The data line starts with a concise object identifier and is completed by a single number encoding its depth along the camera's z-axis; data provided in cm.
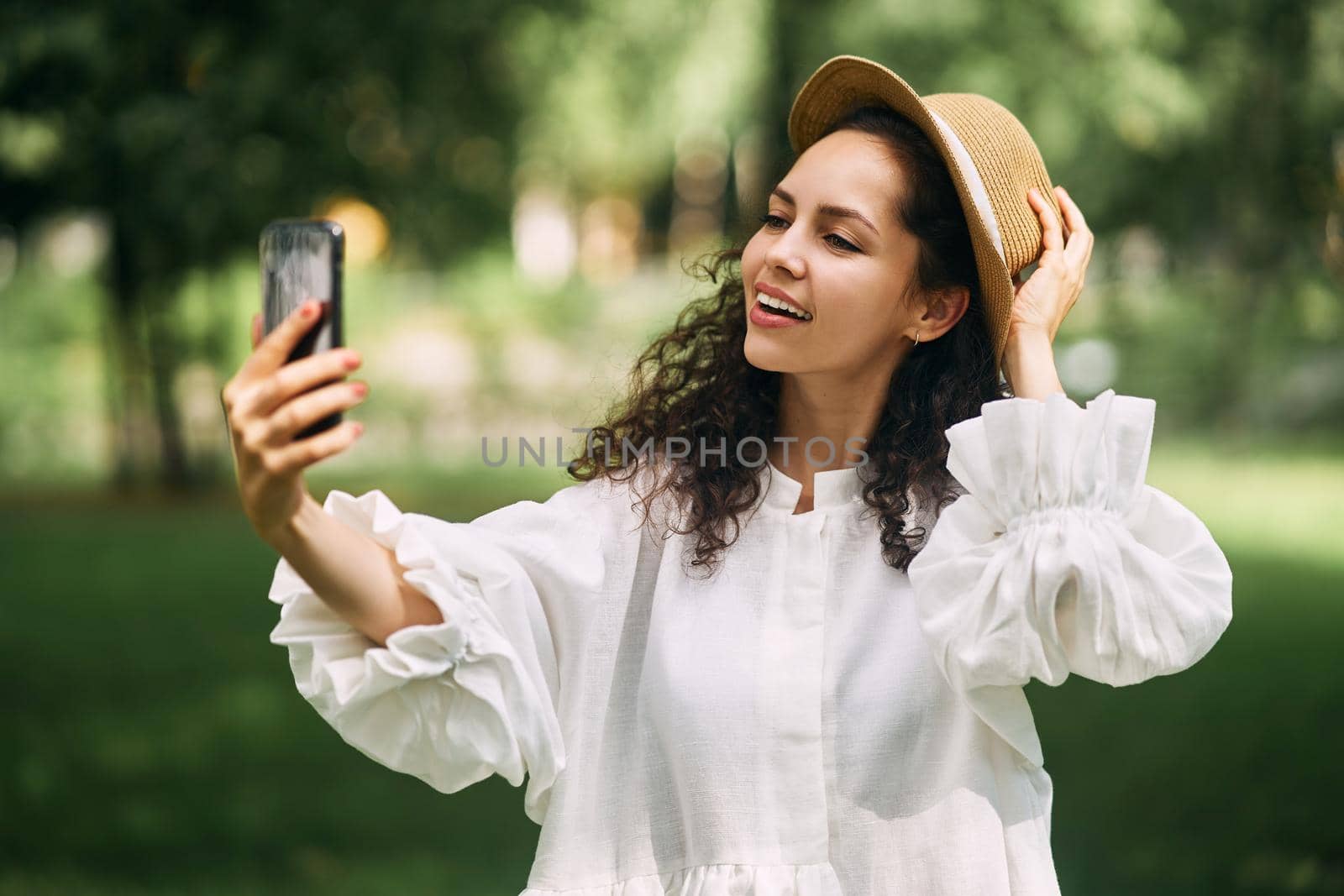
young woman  190
